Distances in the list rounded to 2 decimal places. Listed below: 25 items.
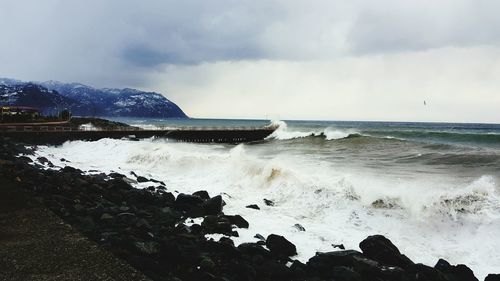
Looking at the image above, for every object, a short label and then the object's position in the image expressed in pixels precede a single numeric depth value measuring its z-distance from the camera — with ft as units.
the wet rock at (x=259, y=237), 26.50
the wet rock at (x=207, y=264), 19.02
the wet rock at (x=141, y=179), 48.77
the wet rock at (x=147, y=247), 19.31
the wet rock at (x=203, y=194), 37.54
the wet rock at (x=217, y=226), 27.07
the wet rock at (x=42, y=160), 63.50
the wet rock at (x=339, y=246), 25.90
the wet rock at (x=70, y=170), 50.22
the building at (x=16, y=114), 146.41
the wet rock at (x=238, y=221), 29.40
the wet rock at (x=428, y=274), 20.13
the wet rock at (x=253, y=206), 36.65
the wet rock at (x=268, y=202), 39.29
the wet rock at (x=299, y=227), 29.66
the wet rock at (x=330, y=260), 20.95
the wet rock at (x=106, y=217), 25.32
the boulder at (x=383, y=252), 22.14
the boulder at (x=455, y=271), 20.62
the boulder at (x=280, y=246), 23.50
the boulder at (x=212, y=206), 32.68
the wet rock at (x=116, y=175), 49.48
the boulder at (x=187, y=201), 33.99
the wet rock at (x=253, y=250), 22.12
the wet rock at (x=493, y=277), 20.14
